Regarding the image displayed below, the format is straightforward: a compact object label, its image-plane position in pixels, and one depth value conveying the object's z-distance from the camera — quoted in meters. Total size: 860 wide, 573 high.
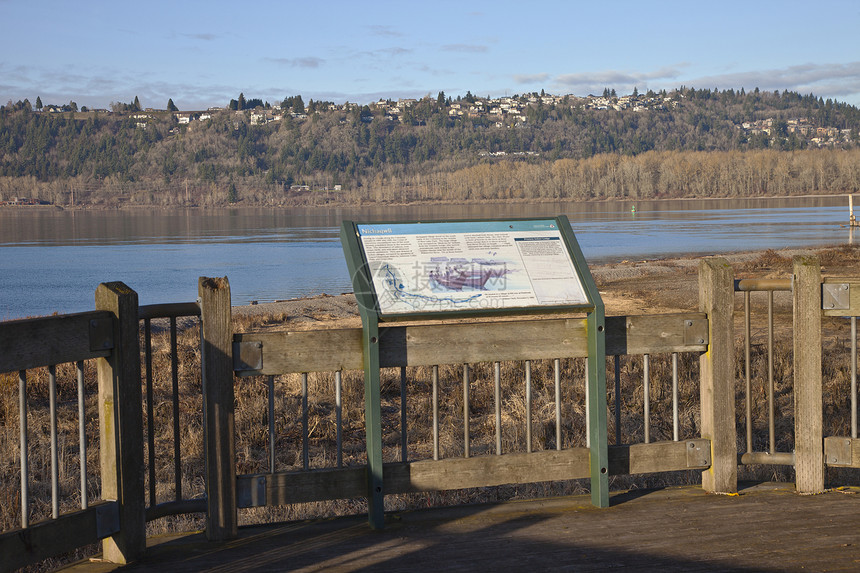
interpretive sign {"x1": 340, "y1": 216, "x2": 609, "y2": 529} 4.56
